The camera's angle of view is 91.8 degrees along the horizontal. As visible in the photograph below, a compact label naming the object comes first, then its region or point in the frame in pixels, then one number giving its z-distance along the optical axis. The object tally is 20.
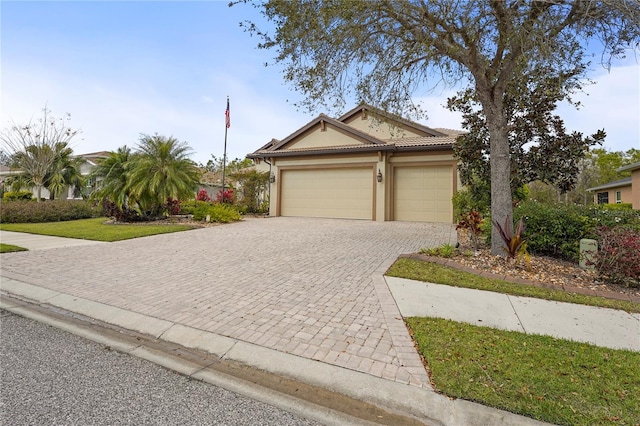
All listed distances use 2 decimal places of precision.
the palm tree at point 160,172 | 13.04
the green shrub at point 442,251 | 6.75
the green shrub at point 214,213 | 13.98
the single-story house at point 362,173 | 14.80
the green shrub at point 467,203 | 10.80
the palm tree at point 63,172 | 22.28
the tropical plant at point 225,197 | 17.53
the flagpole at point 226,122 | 17.61
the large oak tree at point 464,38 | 5.92
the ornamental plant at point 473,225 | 7.64
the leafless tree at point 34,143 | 20.84
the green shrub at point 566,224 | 5.92
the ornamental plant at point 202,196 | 18.18
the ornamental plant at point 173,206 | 14.91
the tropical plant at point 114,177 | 13.35
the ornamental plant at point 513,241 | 6.03
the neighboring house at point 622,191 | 18.02
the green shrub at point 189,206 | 14.88
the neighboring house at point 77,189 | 24.67
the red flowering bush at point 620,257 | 4.82
